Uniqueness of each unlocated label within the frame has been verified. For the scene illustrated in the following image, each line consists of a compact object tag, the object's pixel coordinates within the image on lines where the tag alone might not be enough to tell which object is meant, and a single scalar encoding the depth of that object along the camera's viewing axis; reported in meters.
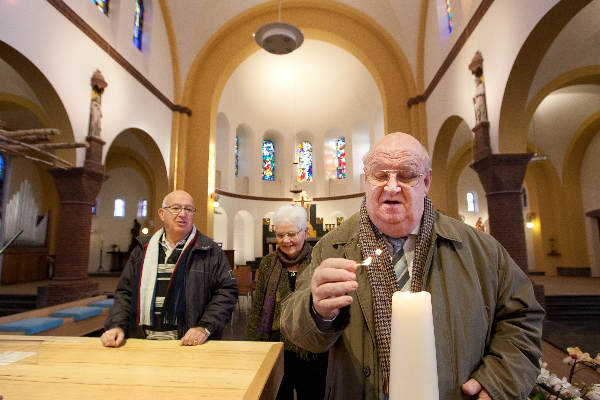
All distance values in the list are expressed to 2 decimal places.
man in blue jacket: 2.28
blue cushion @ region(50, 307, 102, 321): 4.72
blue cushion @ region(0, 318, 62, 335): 3.77
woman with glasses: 2.38
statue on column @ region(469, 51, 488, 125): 6.23
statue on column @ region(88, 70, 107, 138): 6.84
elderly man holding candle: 1.11
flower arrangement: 1.54
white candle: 0.78
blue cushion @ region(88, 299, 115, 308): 5.57
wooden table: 1.25
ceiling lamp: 7.89
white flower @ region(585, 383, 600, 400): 1.51
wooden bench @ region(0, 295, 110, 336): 4.24
